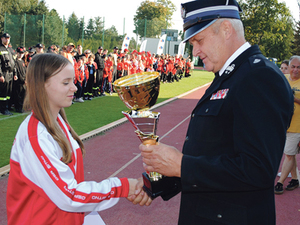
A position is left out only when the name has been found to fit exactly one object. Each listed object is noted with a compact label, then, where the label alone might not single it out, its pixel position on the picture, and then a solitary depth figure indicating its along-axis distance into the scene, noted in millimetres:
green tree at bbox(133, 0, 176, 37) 88250
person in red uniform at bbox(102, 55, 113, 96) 16094
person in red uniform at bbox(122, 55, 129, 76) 18391
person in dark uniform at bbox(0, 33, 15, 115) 9594
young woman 1700
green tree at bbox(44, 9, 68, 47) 32312
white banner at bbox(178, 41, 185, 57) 34125
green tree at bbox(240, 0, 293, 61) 55750
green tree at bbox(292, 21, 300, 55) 61569
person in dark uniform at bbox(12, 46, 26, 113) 10273
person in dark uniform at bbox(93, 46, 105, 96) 15141
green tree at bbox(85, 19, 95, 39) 35950
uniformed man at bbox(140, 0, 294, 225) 1313
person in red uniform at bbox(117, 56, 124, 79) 18125
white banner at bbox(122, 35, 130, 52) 24536
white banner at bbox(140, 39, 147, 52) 33125
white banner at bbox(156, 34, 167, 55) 31734
